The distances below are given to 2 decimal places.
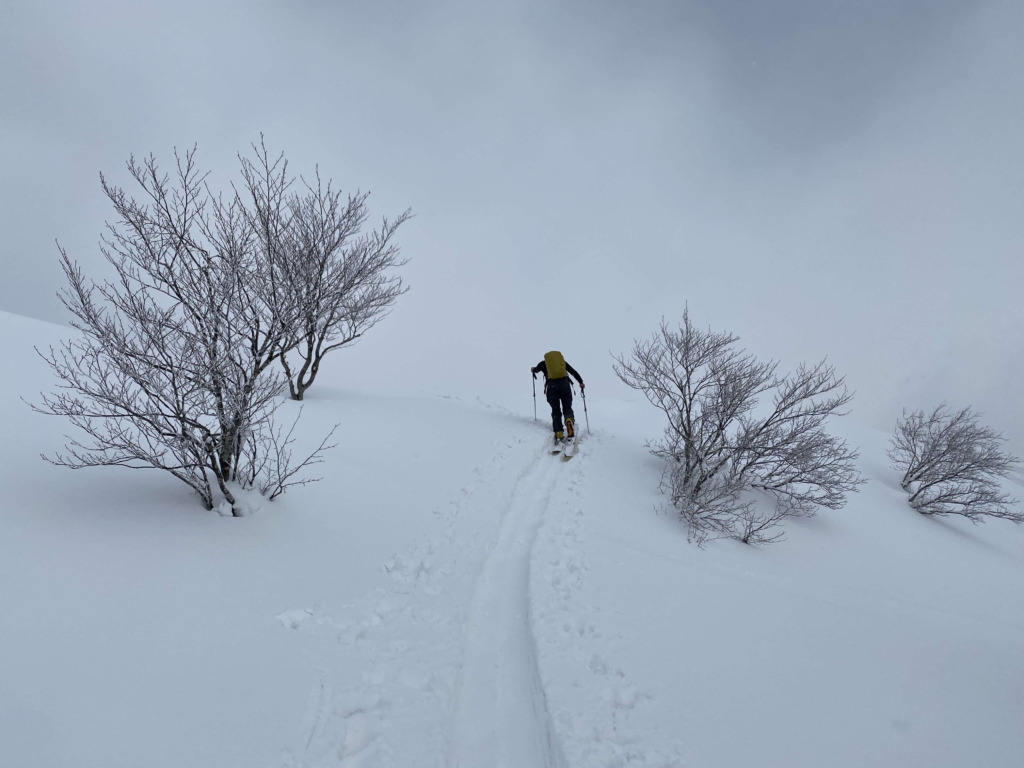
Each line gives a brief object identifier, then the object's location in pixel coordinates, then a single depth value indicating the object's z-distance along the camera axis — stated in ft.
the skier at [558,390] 34.42
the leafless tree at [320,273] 16.78
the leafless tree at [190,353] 11.99
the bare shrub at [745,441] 27.14
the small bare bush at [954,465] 45.19
